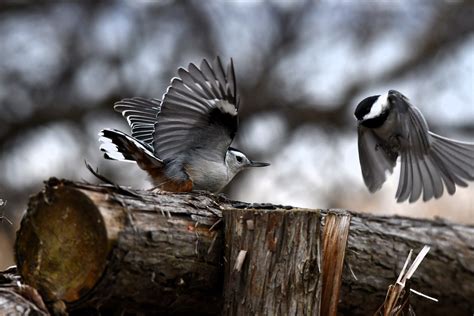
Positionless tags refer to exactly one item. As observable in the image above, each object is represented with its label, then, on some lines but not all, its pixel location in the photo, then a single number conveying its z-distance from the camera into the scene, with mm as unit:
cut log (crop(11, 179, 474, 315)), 5598
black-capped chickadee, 9289
